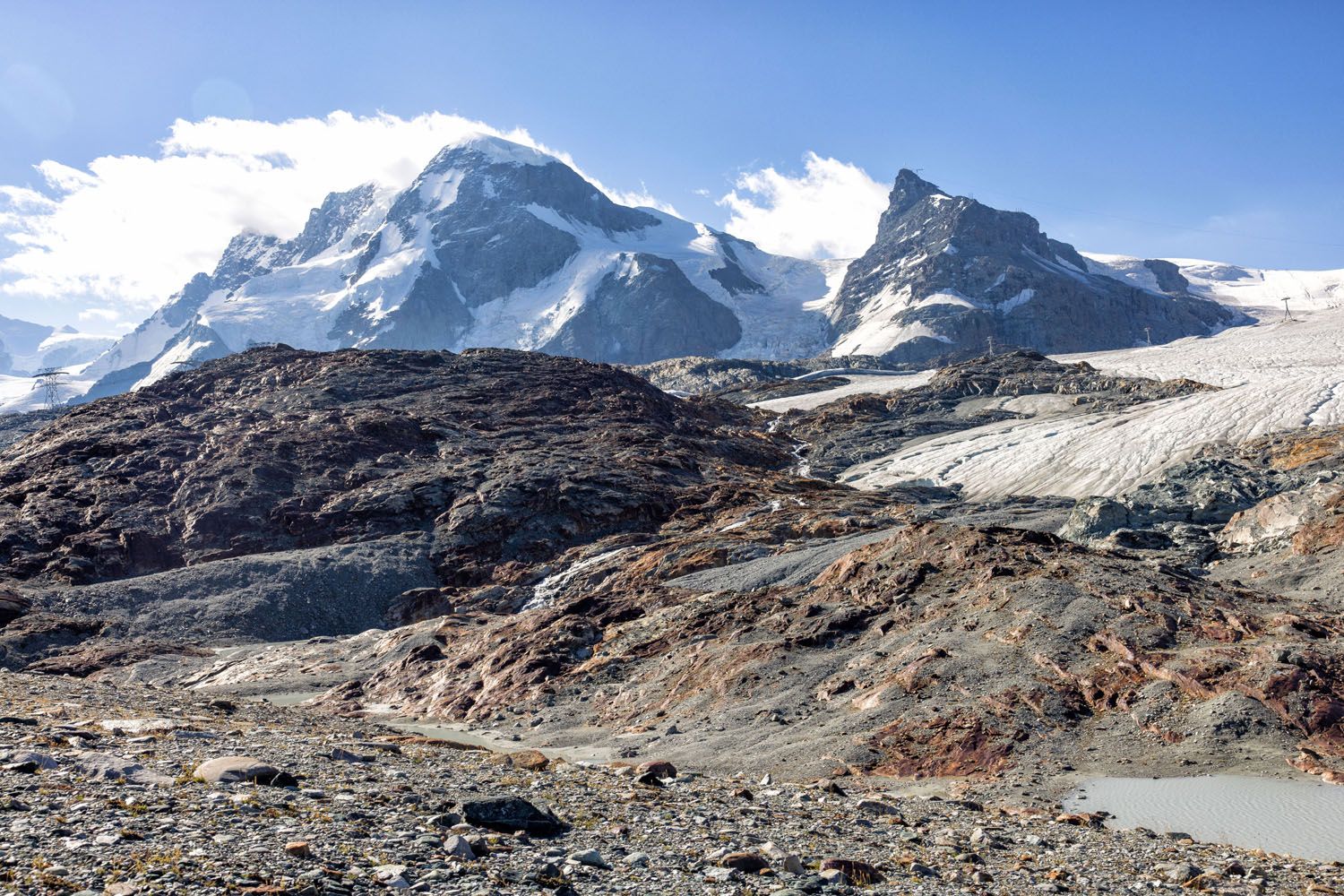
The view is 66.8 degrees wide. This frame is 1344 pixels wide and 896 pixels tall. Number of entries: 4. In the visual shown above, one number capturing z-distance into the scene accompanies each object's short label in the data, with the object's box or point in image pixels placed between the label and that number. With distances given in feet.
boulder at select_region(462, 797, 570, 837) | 48.08
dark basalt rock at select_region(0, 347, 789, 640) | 201.46
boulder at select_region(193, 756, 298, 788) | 51.03
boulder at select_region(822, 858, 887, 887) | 45.27
